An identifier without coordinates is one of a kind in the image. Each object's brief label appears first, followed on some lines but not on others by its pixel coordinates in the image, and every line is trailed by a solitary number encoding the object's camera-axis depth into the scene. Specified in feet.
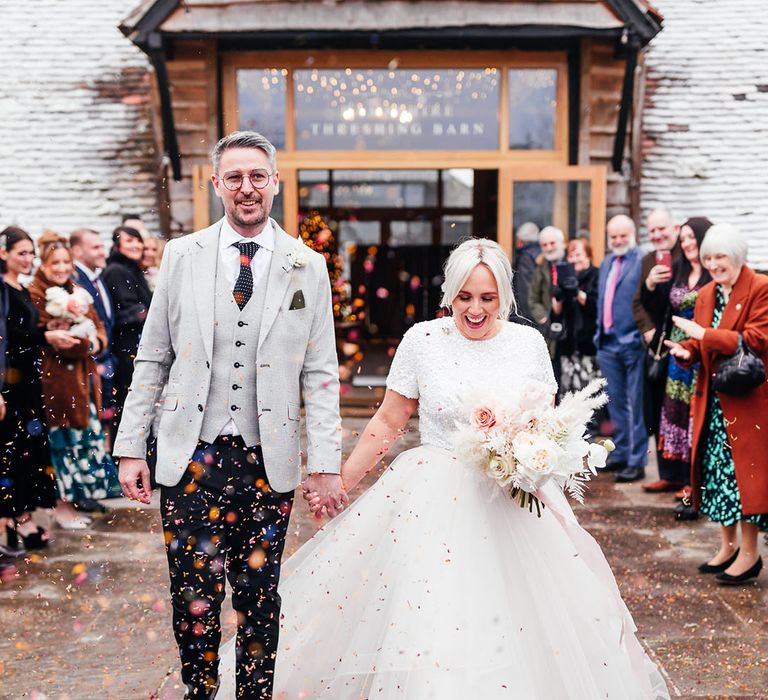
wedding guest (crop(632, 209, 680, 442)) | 23.63
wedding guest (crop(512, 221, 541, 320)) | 30.99
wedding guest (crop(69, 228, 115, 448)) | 22.75
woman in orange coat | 17.10
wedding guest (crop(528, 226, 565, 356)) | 29.63
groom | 10.48
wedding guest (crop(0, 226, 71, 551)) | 18.76
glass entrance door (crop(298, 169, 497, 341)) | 49.57
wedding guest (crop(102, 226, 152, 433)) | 23.24
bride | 10.22
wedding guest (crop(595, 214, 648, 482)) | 25.91
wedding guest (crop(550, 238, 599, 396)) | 28.76
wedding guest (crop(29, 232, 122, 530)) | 20.52
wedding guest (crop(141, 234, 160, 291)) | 24.48
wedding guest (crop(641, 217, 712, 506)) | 21.97
